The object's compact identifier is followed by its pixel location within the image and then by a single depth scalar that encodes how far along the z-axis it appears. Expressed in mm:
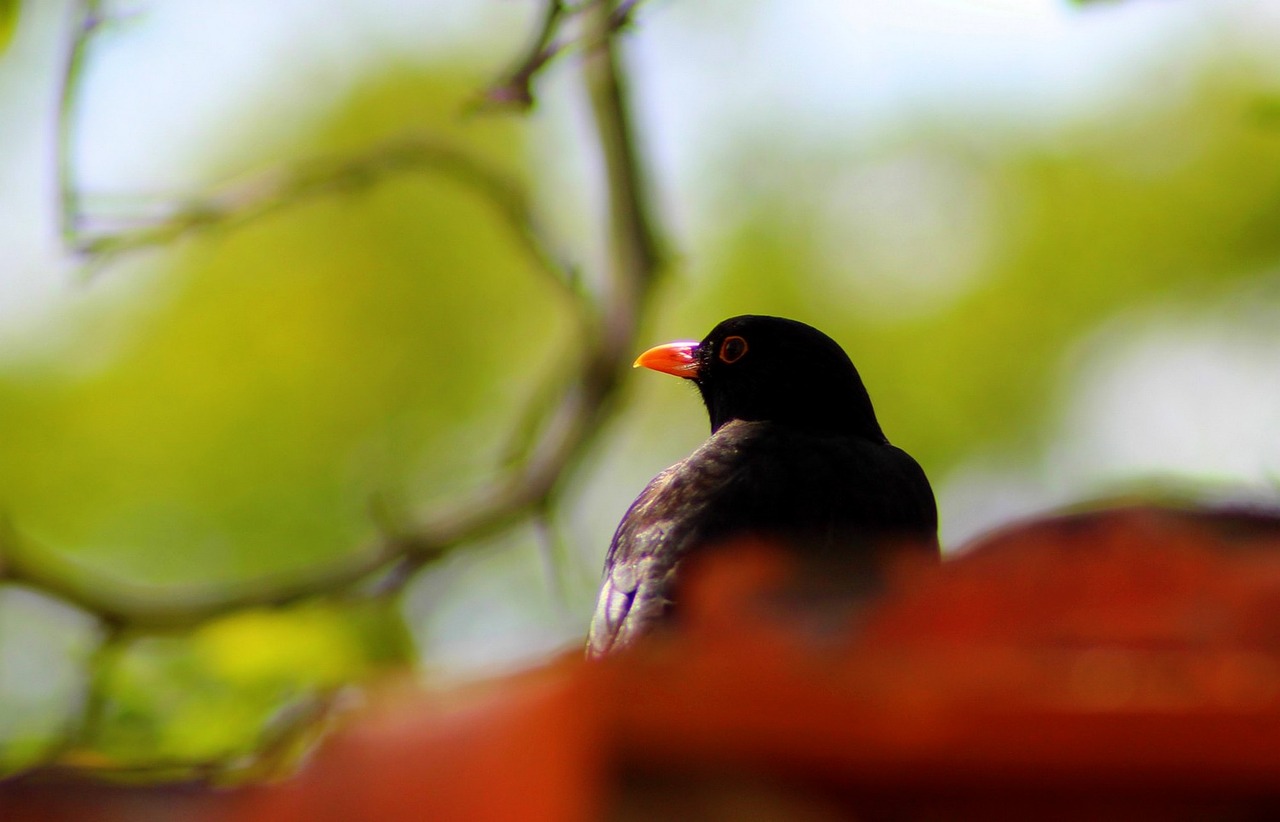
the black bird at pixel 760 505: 7375
